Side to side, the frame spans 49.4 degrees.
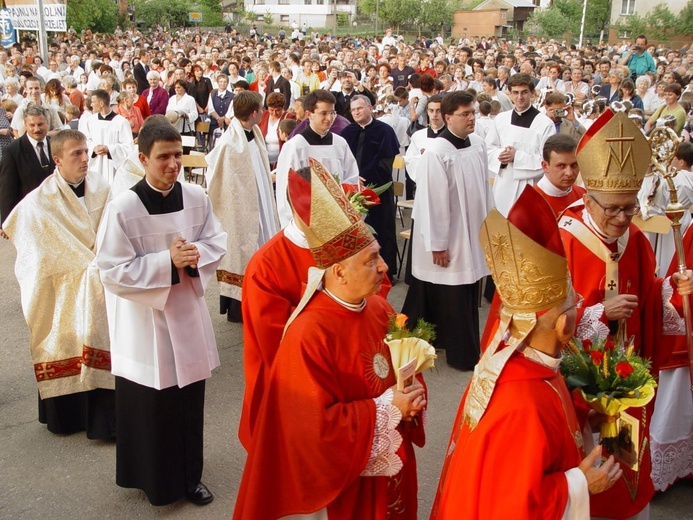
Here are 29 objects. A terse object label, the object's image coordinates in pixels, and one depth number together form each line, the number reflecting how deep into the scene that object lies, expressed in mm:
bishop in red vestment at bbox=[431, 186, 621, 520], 2535
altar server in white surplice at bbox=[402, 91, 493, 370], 6344
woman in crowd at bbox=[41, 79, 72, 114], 10859
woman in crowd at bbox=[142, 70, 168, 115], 15844
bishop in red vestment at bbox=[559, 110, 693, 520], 3539
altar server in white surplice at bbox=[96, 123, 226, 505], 4086
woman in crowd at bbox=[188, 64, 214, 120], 17906
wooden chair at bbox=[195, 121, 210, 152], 15602
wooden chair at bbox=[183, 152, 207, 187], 10055
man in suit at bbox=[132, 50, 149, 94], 20062
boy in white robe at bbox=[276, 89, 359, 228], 7020
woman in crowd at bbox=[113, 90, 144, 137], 12156
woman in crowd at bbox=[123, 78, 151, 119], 13398
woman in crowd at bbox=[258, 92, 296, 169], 9266
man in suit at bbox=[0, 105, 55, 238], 6344
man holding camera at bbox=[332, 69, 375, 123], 13609
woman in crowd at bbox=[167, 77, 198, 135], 14930
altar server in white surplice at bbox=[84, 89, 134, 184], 8875
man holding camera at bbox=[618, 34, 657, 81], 21516
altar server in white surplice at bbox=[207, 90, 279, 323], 7266
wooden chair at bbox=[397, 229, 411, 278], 8405
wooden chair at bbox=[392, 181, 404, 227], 9836
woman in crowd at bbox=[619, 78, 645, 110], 13266
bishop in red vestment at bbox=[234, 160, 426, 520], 2961
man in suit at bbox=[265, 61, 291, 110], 17203
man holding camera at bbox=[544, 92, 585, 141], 9133
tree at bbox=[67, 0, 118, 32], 40156
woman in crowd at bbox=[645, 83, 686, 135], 11602
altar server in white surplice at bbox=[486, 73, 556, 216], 8047
